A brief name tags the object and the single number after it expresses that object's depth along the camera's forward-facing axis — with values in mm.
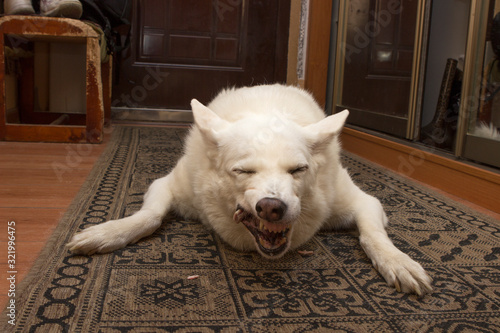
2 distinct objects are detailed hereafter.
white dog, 1291
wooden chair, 3014
